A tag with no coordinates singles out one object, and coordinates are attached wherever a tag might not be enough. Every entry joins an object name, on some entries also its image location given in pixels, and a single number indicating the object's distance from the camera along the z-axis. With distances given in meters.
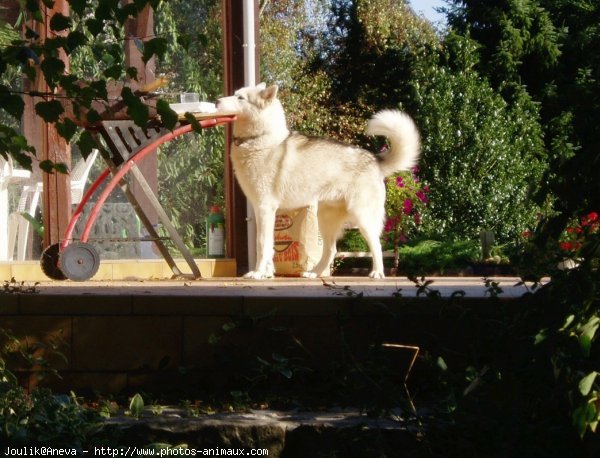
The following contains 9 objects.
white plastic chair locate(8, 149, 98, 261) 7.75
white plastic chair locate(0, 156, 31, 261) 7.74
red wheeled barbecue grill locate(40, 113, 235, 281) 6.36
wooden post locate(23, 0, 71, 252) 7.53
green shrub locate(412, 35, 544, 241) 12.38
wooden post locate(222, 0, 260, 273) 8.19
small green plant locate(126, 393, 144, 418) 3.16
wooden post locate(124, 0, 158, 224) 7.70
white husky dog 6.99
